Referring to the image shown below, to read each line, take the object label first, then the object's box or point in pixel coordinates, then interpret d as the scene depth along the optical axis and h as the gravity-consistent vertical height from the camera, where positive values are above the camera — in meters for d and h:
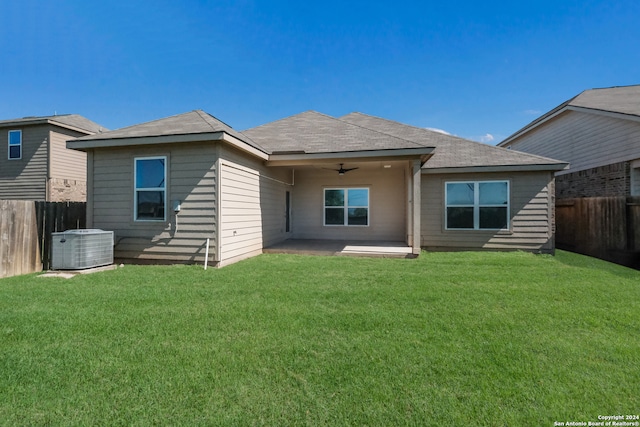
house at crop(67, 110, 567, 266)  6.42 +0.84
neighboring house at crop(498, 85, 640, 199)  9.16 +3.07
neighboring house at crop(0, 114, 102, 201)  12.44 +2.54
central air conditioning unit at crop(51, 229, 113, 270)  5.73 -0.71
